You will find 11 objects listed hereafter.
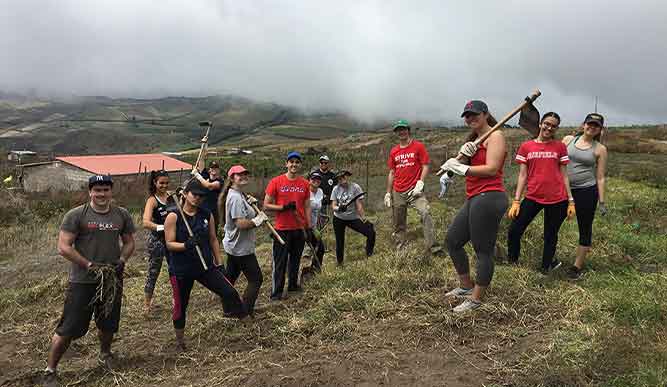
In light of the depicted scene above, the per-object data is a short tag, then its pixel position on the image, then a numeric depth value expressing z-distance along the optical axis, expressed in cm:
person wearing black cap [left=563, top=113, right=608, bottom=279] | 459
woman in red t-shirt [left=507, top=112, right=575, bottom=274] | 443
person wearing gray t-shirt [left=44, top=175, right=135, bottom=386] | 357
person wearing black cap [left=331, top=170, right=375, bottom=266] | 617
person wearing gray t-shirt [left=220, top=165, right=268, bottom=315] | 452
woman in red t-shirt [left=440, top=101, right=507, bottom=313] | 338
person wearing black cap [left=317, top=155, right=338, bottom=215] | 707
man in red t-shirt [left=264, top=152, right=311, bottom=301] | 502
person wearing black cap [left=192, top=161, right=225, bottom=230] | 597
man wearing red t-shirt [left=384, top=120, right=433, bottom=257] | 553
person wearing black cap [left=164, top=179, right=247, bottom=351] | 386
